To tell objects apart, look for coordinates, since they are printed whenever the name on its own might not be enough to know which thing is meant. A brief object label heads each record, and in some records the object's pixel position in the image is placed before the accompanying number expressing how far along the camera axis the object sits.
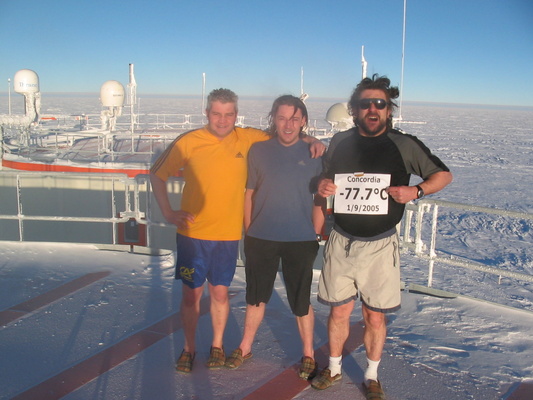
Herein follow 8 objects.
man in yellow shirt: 2.72
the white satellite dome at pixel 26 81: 17.42
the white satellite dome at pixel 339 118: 17.58
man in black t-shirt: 2.46
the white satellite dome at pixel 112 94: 16.81
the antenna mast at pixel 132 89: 16.28
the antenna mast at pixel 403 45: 17.34
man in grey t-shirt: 2.66
